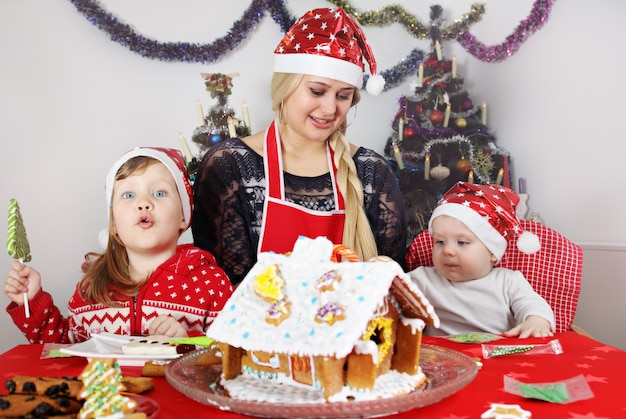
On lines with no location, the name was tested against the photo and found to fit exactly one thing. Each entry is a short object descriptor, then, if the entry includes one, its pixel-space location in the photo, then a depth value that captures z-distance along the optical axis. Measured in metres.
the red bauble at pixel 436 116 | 4.20
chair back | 2.00
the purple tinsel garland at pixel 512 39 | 3.85
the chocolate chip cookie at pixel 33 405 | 0.82
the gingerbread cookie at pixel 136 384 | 1.01
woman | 2.11
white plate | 1.18
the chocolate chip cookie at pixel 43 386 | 0.87
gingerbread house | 0.90
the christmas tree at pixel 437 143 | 4.11
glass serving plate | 0.84
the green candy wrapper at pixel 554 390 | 0.93
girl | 1.64
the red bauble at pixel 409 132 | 4.24
